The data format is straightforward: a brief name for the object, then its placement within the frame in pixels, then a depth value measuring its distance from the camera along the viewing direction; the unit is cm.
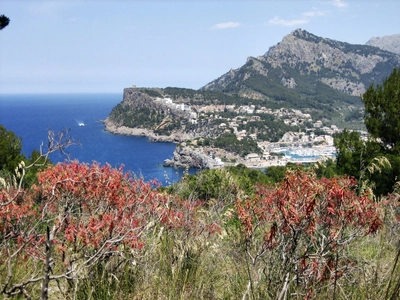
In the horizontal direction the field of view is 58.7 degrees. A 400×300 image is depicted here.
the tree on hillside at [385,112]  1248
